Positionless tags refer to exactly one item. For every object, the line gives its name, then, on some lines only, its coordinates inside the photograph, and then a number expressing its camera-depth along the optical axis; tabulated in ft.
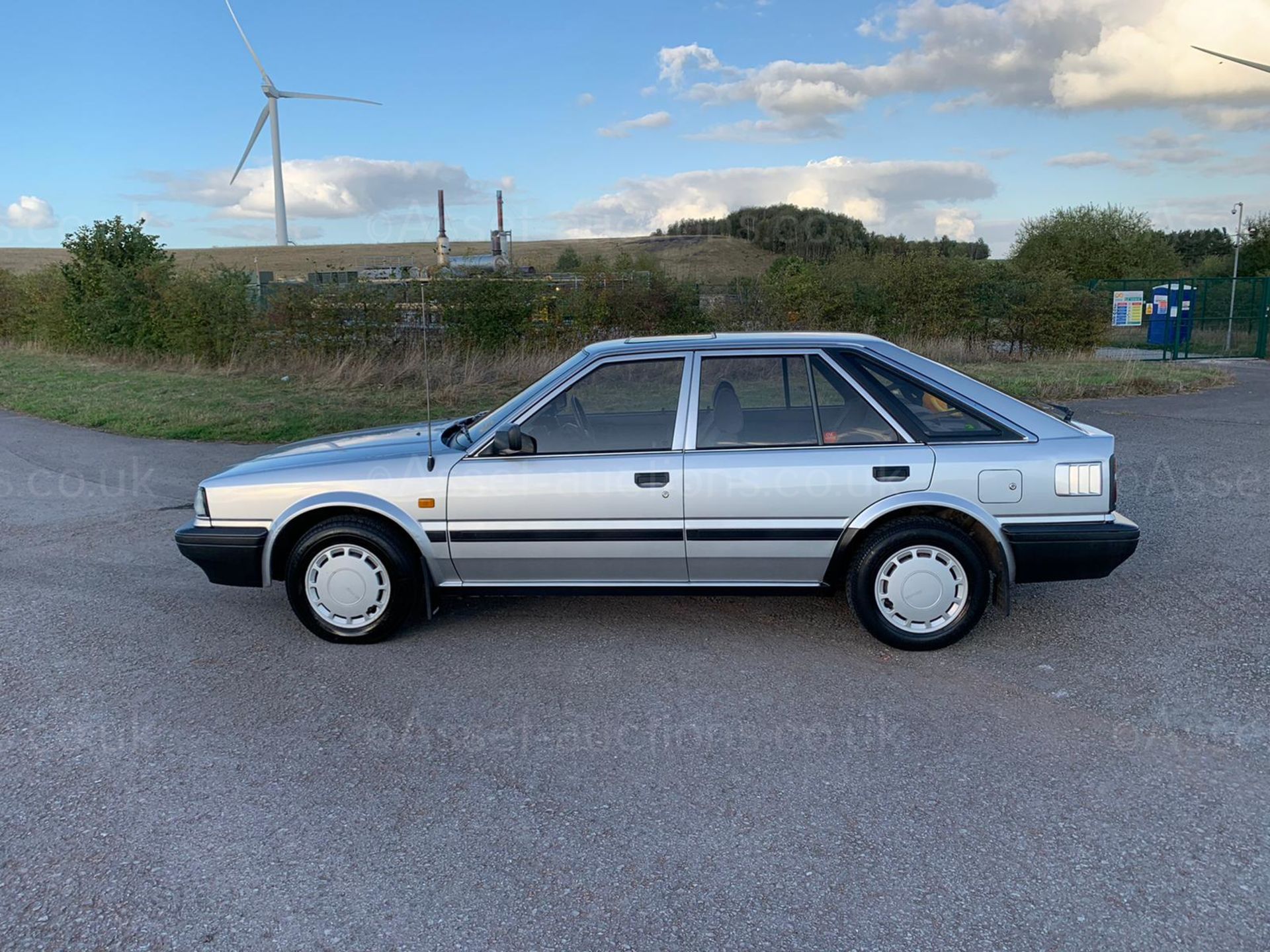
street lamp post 73.36
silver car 15.60
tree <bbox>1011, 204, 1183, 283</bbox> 127.03
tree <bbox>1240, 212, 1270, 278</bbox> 127.03
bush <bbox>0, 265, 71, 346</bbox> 81.05
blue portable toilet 71.67
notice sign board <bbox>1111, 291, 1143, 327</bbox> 71.67
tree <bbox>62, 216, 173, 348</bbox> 69.10
